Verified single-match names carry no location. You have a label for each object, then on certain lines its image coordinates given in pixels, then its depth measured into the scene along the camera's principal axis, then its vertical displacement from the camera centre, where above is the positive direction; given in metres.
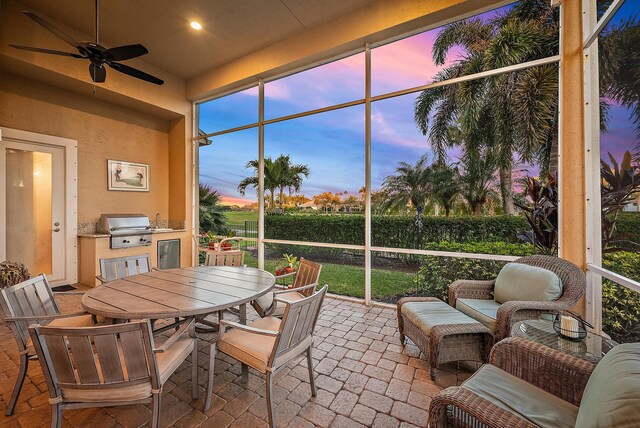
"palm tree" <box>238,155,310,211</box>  5.20 +0.78
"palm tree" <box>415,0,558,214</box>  3.06 +1.53
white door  4.02 +0.08
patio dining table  1.73 -0.62
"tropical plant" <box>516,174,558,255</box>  2.77 +0.01
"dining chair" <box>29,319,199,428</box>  1.20 -0.74
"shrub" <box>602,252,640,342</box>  2.38 -0.82
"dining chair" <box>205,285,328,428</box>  1.55 -0.88
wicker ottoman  2.00 -0.96
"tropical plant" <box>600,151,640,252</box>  2.21 +0.19
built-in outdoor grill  4.70 -0.29
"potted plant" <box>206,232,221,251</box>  5.15 -0.56
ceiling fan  2.61 +1.68
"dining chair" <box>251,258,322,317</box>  2.43 -0.76
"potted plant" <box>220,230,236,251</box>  5.03 -0.60
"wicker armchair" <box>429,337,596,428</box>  1.07 -0.80
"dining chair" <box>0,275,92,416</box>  1.64 -0.65
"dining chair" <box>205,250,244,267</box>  3.37 -0.57
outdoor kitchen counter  4.49 -0.69
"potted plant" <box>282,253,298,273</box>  4.64 -0.81
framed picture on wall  5.15 +0.75
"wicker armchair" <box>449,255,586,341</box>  2.00 -0.70
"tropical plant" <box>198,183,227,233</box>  6.49 +0.04
